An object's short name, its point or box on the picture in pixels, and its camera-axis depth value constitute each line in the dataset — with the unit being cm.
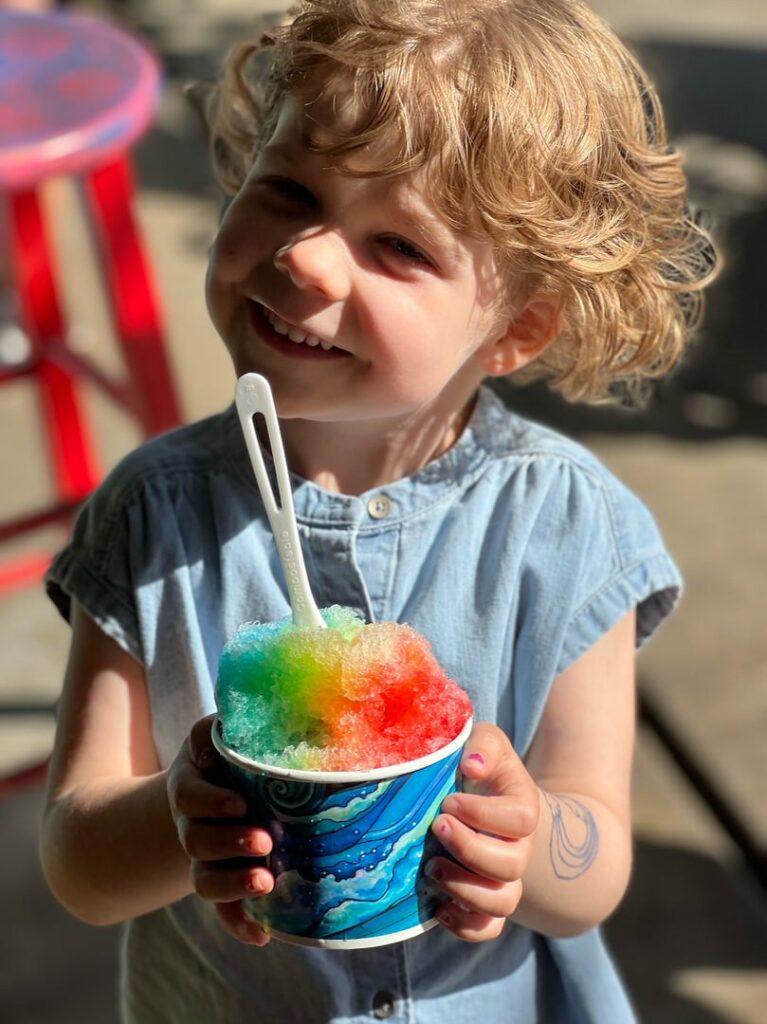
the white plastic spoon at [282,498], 103
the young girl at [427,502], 111
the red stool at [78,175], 214
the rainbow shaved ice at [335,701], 97
